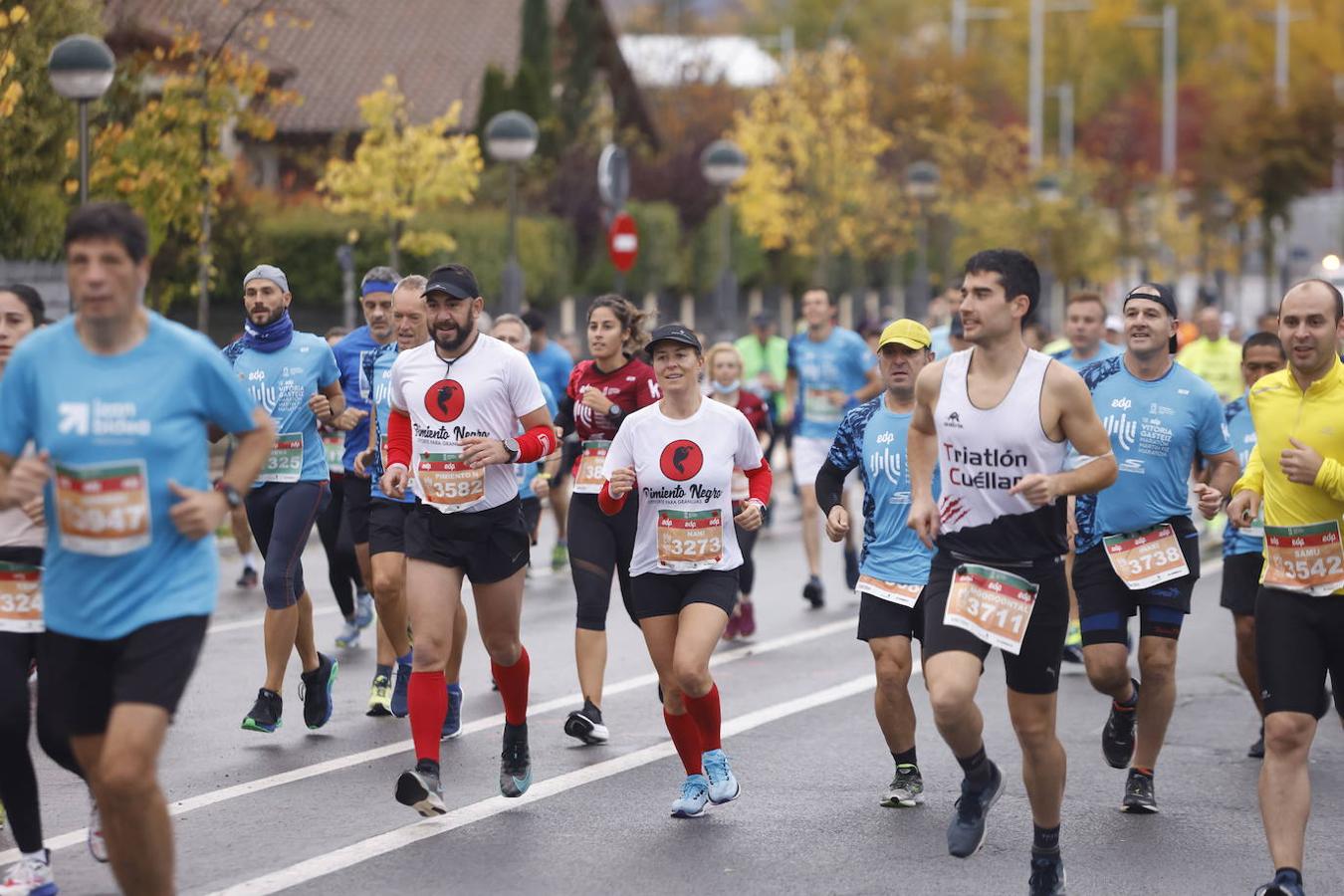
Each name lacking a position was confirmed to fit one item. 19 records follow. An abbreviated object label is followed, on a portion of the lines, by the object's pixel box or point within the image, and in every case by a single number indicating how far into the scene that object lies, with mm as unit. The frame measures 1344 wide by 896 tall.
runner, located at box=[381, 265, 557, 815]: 15777
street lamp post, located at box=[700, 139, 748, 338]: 53477
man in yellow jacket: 12921
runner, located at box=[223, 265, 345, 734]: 18409
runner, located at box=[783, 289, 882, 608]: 31225
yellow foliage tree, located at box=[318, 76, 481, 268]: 51114
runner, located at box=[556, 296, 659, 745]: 18648
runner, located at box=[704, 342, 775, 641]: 25288
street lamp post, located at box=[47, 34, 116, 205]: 30313
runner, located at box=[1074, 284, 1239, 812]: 16211
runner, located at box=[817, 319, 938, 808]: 16166
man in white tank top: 12808
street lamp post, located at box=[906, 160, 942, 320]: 68731
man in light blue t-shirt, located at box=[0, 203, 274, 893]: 10977
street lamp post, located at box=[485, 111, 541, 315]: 43129
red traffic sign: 46897
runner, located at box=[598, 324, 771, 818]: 15642
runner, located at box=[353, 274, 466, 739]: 19486
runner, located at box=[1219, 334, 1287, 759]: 18379
